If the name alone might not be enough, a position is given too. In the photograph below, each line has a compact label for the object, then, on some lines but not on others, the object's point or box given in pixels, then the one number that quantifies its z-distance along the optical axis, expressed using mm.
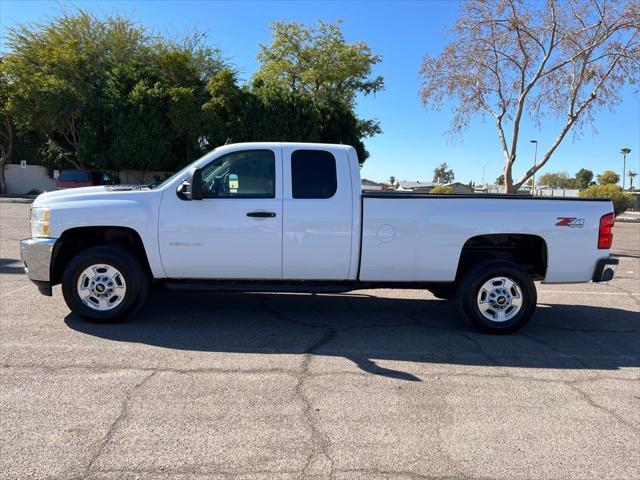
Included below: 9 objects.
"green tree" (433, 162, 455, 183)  128625
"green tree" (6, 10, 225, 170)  27641
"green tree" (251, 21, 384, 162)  35656
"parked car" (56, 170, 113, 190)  23797
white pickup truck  5543
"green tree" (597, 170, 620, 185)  83188
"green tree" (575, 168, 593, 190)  115938
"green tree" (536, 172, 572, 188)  125375
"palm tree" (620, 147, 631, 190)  97244
